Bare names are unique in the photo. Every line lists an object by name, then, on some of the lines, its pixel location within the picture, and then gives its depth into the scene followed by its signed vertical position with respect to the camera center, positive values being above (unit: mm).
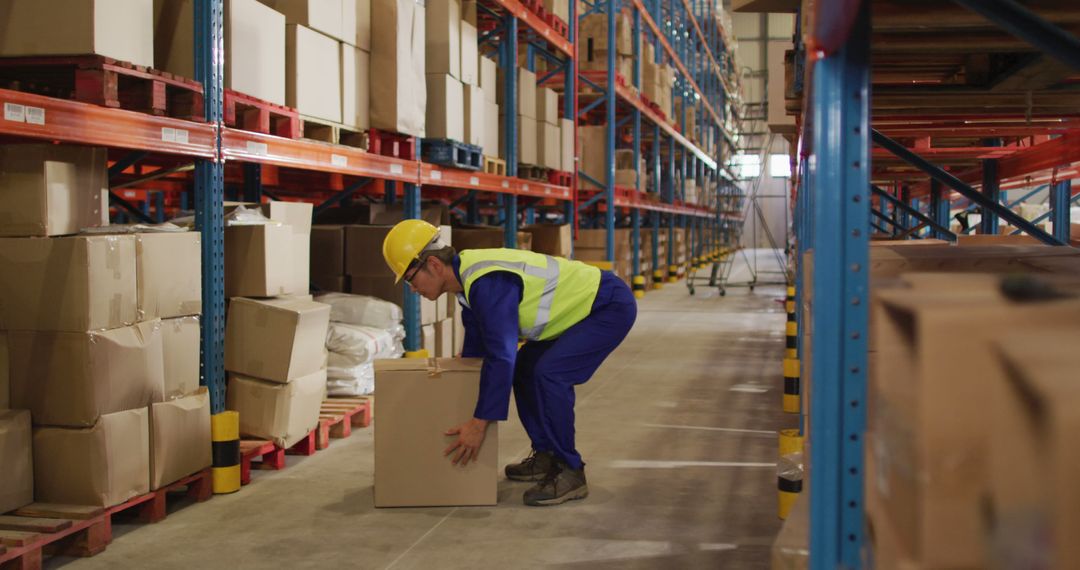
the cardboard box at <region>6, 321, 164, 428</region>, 3814 -496
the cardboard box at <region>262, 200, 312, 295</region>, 5441 +84
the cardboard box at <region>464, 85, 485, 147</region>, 7995 +1052
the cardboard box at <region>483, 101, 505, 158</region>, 8703 +1031
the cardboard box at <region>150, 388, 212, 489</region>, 4207 -840
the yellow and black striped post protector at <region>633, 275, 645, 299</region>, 16703 -671
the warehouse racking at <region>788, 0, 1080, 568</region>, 1921 +225
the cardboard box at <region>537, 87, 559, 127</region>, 10344 +1461
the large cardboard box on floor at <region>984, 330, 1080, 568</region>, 1049 -230
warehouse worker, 4199 -366
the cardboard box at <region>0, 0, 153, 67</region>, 3910 +857
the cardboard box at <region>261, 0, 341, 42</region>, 5586 +1312
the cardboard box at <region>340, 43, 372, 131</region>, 6148 +993
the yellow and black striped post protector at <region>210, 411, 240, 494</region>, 4625 -955
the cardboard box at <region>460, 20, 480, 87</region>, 7871 +1529
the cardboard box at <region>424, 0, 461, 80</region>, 7402 +1534
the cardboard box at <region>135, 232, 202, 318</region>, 4129 -124
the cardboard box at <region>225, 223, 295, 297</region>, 5047 -77
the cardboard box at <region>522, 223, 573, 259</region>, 11156 +79
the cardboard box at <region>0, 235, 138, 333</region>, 3771 -146
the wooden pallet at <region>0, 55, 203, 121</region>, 3984 +706
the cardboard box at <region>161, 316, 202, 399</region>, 4344 -484
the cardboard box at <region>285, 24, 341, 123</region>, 5516 +980
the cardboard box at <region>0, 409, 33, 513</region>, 3723 -806
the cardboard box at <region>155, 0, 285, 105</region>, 4668 +988
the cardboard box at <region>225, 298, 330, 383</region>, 4918 -458
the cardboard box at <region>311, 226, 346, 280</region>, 7125 -38
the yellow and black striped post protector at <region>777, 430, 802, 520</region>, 4039 -941
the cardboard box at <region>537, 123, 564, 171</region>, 10508 +1073
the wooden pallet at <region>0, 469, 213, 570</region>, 3463 -1035
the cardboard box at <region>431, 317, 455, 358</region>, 7737 -725
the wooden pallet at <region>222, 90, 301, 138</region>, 4918 +680
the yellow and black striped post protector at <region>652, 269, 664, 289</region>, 19188 -606
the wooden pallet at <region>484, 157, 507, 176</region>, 8677 +712
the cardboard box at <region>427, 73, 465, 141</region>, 7414 +1035
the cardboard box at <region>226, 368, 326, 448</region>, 4965 -805
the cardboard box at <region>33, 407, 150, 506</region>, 3852 -845
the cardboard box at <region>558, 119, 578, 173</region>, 11430 +1161
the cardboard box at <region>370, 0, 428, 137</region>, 6414 +1206
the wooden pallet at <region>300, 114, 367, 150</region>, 5953 +690
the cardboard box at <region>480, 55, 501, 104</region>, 8555 +1455
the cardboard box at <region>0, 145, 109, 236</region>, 3824 +208
